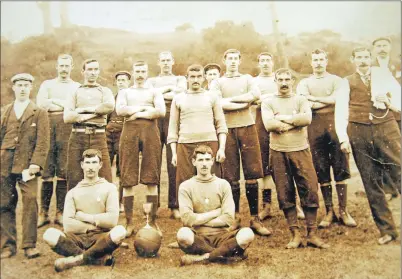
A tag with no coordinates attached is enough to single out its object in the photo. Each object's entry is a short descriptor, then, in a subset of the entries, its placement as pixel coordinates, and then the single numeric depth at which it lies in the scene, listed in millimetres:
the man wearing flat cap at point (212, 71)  4371
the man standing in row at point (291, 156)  3988
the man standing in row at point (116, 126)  4219
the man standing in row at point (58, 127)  4262
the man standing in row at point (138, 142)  4180
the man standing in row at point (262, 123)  4383
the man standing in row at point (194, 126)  4012
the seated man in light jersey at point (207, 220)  3678
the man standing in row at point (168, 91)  4402
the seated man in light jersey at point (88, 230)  3709
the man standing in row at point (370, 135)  4078
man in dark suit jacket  3986
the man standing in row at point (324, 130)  4316
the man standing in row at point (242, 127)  4223
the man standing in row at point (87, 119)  4090
